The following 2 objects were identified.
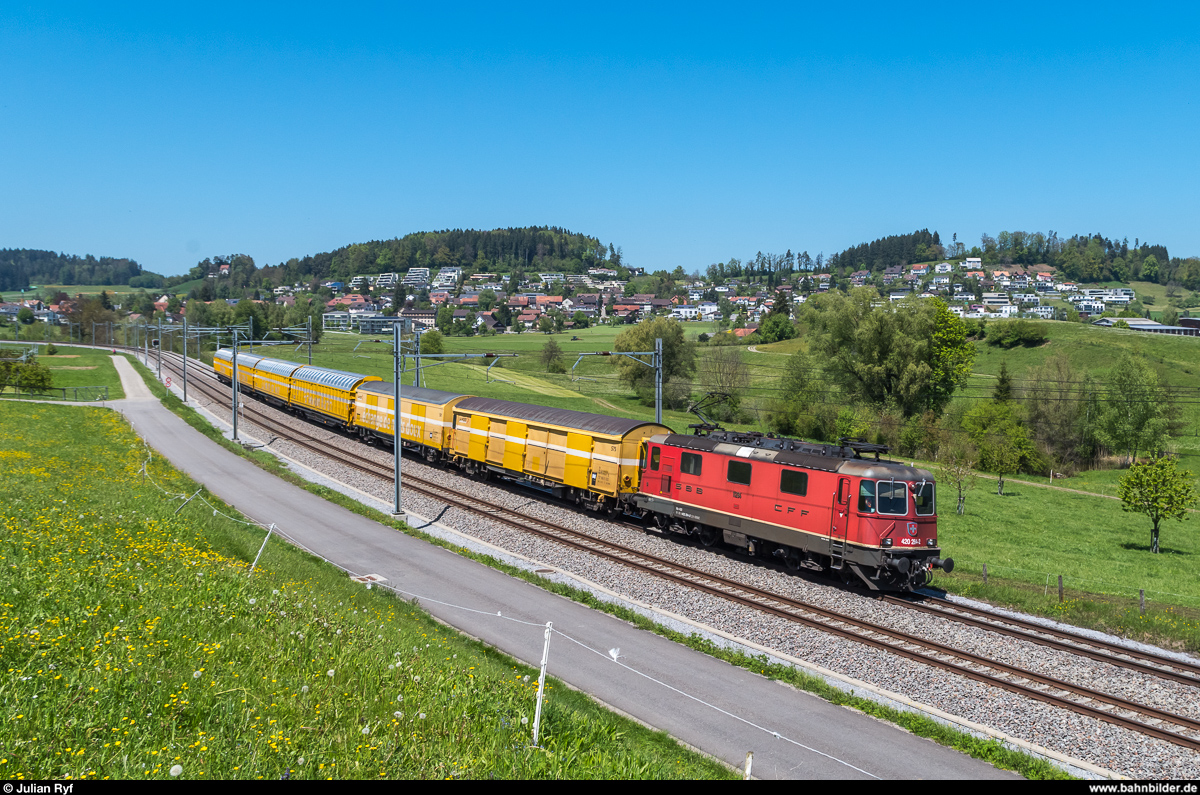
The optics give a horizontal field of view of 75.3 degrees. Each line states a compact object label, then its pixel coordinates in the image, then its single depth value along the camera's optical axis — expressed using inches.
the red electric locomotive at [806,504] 828.0
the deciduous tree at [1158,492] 1368.1
